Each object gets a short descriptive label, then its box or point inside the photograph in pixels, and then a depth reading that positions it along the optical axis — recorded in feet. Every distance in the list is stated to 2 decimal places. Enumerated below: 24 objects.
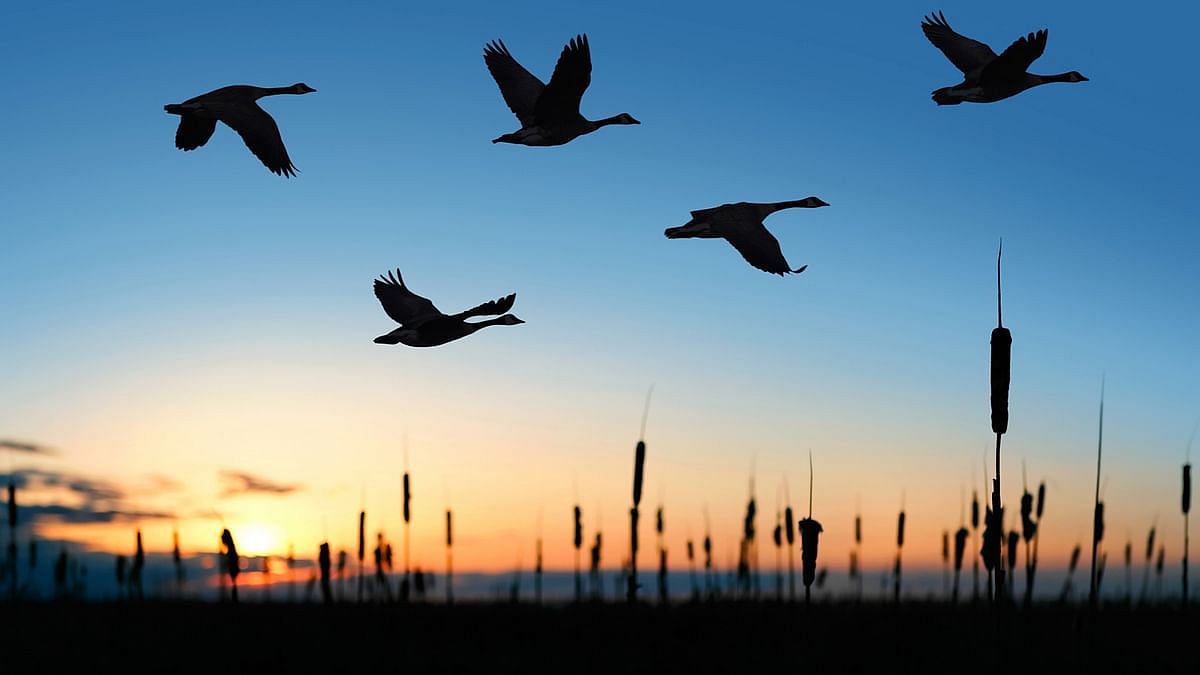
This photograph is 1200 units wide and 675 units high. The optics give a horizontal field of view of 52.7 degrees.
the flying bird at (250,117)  35.70
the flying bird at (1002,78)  33.94
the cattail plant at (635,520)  30.96
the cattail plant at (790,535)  46.32
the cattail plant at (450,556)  56.18
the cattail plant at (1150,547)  60.44
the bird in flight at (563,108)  30.94
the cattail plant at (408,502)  47.24
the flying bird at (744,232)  34.22
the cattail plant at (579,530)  52.47
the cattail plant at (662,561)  46.42
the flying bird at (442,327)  27.55
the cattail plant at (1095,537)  24.24
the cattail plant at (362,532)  34.35
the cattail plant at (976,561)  43.68
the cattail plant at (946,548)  59.34
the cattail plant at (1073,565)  58.23
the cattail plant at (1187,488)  47.42
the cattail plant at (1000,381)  19.85
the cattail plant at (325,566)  33.06
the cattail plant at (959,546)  53.06
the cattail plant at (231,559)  25.31
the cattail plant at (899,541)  54.90
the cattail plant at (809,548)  22.52
